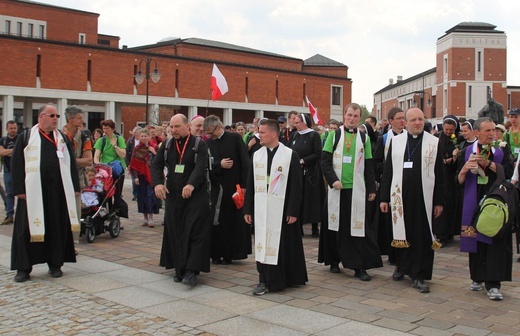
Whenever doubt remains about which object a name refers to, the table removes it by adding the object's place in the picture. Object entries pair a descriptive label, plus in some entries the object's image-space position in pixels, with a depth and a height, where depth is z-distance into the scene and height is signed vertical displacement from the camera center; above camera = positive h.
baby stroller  10.24 -0.62
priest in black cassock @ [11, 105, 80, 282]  7.49 -0.28
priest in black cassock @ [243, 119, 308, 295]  6.79 -0.38
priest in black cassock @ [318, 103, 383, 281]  7.47 -0.22
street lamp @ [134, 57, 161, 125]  30.25 +5.19
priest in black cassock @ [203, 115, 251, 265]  8.34 -0.09
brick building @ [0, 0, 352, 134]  45.84 +9.00
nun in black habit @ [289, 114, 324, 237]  10.41 +0.23
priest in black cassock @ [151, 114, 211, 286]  7.17 -0.31
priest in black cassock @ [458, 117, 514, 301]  6.44 -0.30
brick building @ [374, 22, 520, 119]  75.06 +14.43
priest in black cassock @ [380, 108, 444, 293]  6.95 -0.17
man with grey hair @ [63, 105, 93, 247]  8.79 +0.59
